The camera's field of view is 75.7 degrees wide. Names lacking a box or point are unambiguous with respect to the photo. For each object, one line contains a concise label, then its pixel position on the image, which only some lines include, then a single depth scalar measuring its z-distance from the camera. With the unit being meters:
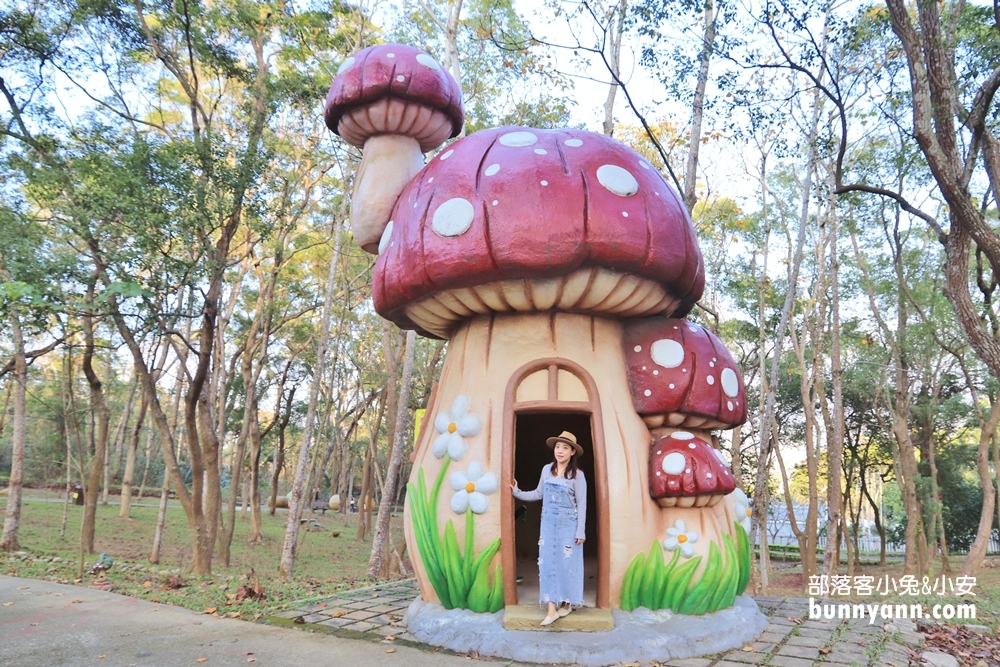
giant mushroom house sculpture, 4.80
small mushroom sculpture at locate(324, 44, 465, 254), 5.82
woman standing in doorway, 4.68
